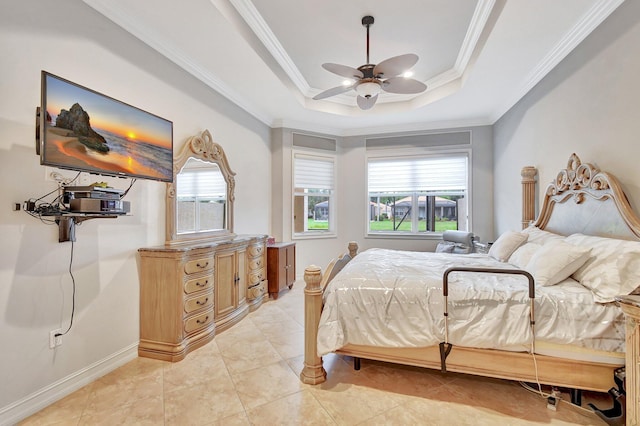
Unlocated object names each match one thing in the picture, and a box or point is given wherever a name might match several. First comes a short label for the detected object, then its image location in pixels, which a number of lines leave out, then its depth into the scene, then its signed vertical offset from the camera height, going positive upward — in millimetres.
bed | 1713 -654
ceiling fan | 2443 +1278
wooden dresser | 2447 -794
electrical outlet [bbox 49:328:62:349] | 1890 -867
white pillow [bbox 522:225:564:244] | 2578 -214
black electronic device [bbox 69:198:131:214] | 1786 +37
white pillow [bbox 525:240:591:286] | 1936 -350
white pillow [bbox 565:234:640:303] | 1671 -353
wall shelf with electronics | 1778 +33
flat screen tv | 1681 +557
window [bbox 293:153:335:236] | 5164 +333
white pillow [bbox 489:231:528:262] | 2820 -319
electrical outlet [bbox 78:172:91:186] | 2049 +240
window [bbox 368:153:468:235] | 4973 +345
